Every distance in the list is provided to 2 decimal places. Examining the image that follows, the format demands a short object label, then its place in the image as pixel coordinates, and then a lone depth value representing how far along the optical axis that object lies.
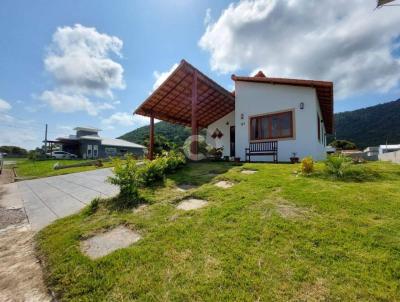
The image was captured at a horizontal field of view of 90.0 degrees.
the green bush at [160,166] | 5.90
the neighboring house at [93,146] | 30.91
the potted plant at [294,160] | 8.82
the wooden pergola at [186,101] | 9.45
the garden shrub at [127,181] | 4.58
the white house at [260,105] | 9.33
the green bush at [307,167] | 5.69
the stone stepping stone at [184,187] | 5.18
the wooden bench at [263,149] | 9.90
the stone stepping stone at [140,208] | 3.98
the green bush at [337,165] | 5.27
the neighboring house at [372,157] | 13.75
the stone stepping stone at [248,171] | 6.55
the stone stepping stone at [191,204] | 3.91
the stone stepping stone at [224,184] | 5.08
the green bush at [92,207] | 4.20
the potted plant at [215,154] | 10.47
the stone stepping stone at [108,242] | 2.64
